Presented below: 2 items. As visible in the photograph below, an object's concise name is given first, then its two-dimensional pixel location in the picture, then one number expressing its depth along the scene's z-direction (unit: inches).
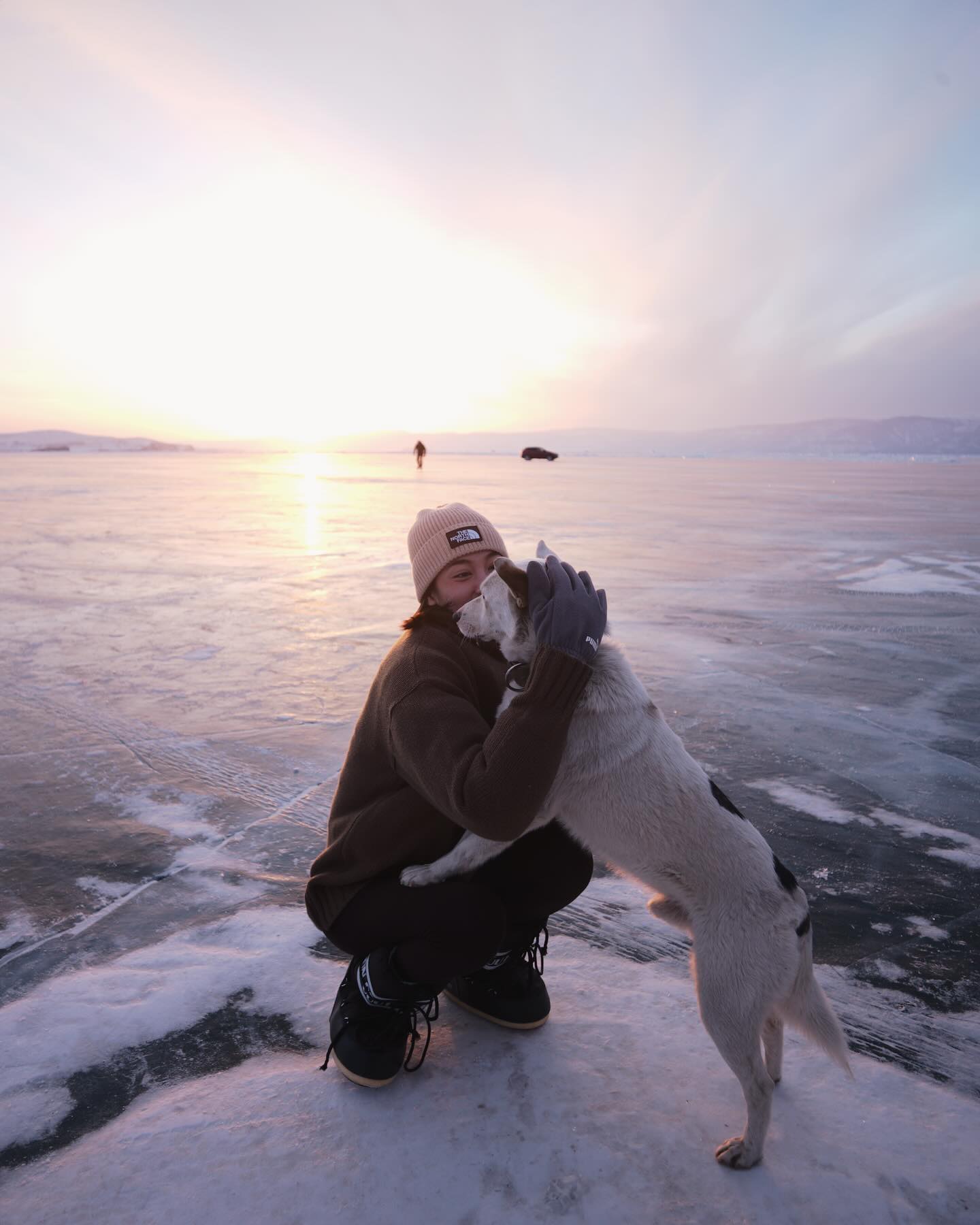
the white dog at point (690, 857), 76.5
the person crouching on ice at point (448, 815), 79.0
